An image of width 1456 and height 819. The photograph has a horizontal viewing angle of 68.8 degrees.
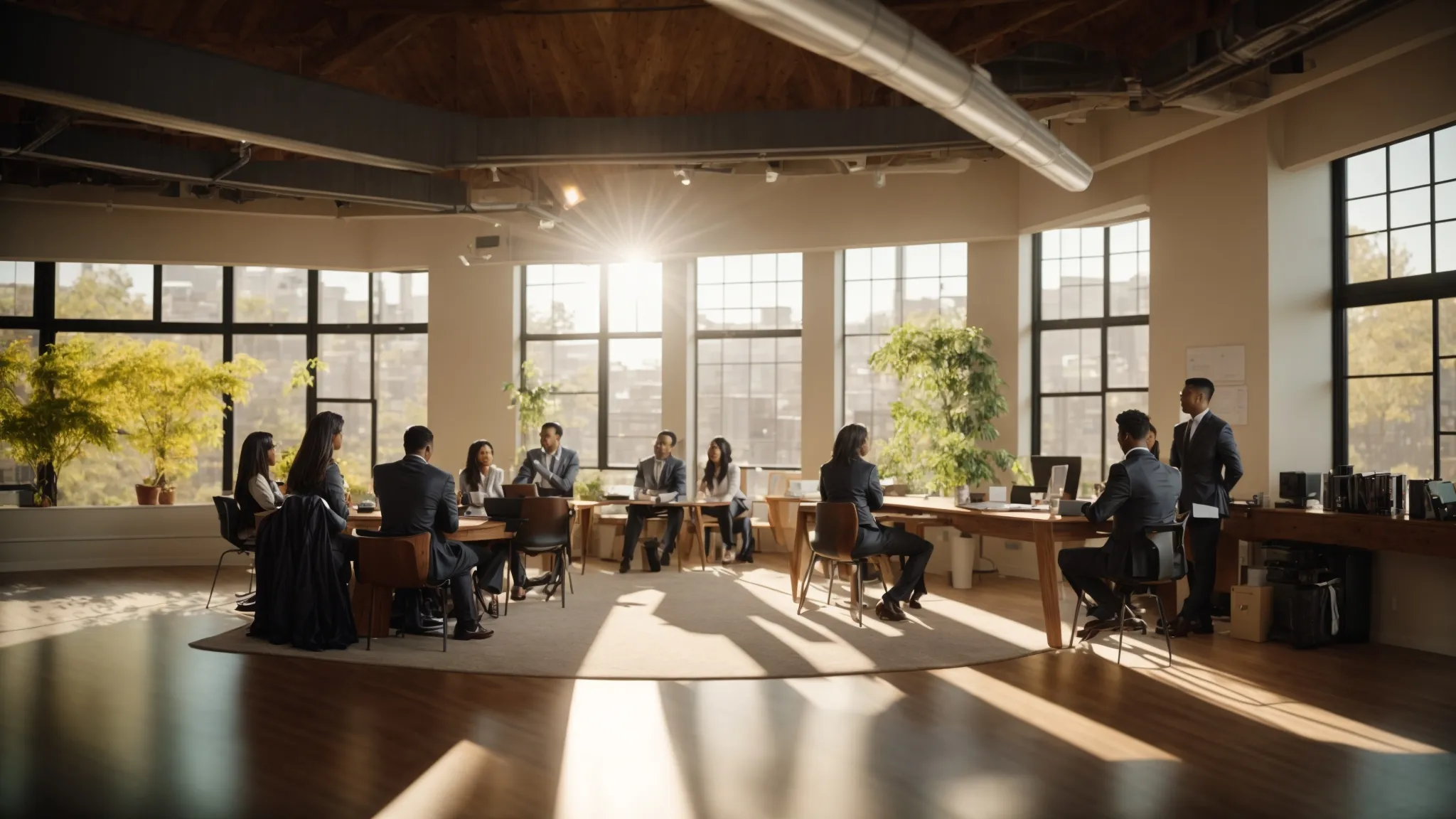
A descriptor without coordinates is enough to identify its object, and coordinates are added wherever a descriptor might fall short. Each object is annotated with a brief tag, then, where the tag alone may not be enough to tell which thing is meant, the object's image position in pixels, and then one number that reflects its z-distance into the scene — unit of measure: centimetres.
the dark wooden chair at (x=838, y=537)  745
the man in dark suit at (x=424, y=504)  661
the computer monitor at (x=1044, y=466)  861
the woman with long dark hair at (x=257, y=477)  774
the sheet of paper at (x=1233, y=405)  786
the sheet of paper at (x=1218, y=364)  795
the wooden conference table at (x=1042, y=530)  677
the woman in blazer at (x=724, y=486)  1091
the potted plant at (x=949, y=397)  973
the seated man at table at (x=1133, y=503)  633
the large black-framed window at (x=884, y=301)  1130
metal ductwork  452
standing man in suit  713
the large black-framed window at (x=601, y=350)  1262
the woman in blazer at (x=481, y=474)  890
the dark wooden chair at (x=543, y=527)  812
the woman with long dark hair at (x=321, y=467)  673
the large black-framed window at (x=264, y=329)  1188
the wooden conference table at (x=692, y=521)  988
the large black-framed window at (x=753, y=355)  1212
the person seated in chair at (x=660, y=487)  1063
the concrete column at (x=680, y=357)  1227
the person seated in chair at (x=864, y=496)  762
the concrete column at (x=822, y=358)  1170
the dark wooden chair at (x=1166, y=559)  630
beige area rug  621
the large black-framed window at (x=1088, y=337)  982
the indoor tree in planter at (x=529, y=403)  1205
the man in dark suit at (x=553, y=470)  1036
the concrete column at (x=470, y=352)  1250
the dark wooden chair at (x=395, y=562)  652
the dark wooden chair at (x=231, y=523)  809
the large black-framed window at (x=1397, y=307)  698
